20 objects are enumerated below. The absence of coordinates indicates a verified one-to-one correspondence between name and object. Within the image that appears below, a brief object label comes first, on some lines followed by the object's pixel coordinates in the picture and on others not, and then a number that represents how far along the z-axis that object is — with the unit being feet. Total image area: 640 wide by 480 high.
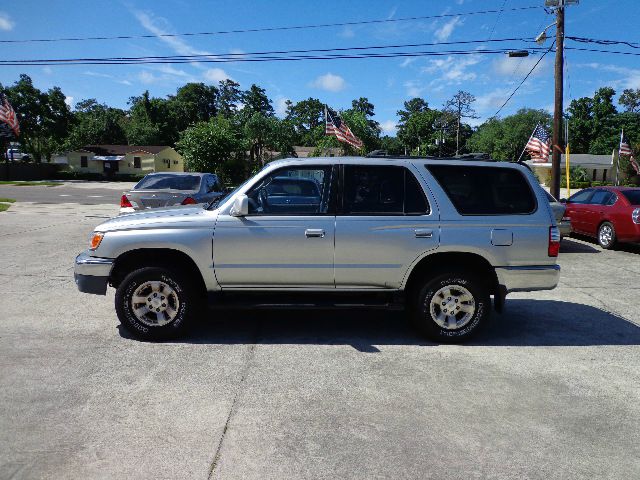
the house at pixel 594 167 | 219.20
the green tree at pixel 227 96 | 380.37
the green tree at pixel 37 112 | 192.34
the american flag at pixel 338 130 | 86.53
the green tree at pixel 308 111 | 407.85
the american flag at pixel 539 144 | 62.80
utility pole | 56.34
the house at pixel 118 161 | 209.36
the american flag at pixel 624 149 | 100.58
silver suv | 16.20
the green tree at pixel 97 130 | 251.80
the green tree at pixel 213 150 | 151.23
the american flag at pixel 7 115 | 95.95
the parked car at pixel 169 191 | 31.22
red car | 36.83
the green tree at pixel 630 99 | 306.76
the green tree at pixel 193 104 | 303.27
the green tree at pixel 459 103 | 326.65
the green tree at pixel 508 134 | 282.36
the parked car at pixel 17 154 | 269.56
